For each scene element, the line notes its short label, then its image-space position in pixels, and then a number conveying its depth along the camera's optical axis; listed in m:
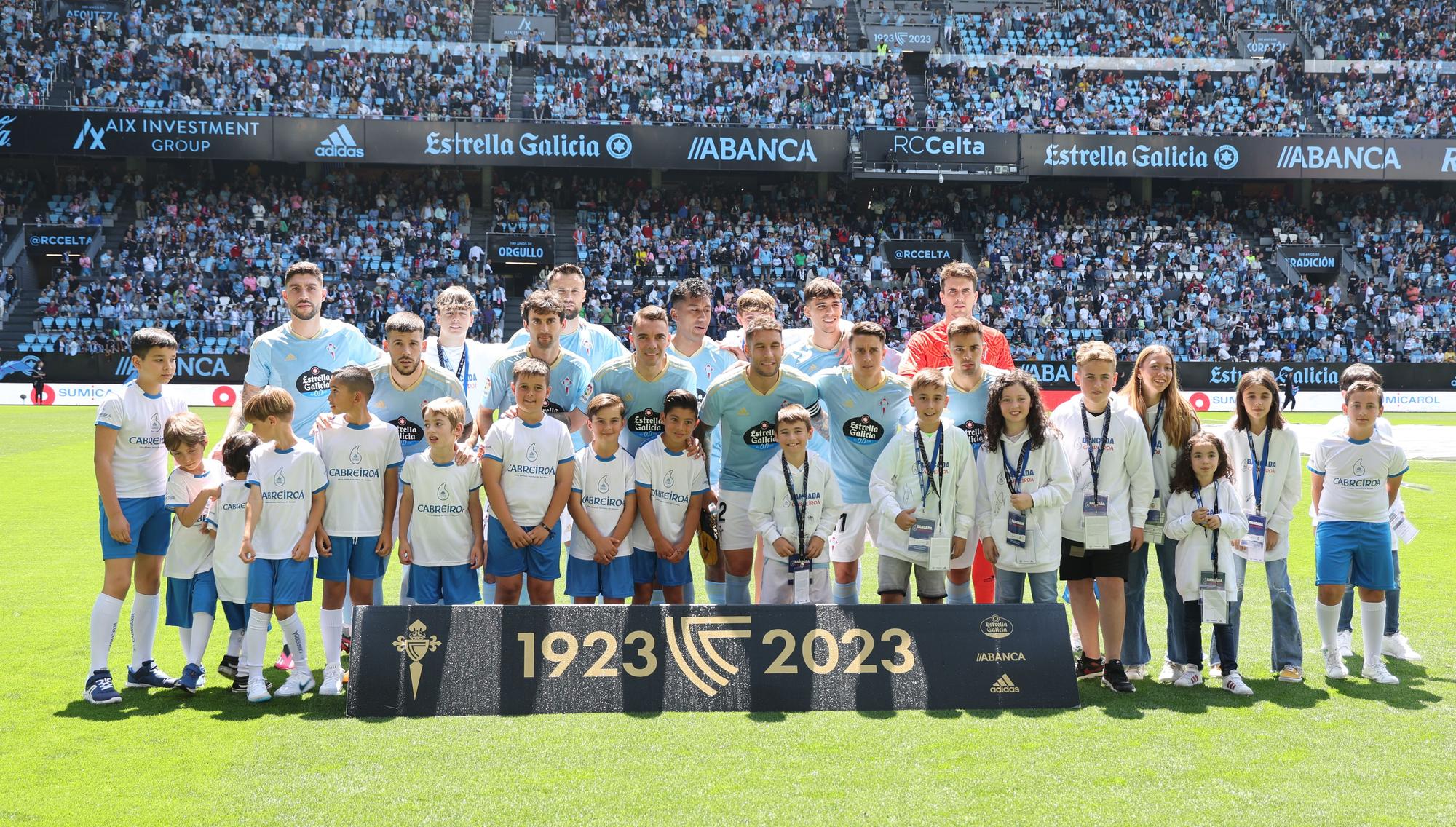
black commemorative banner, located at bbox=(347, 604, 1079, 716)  5.50
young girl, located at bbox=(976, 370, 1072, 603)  5.97
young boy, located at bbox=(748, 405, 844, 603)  6.12
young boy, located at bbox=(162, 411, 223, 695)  6.00
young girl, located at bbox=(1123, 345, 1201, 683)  6.23
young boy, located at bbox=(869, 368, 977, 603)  6.10
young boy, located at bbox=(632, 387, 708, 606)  6.38
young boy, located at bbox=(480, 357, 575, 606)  6.24
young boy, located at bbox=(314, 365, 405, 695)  6.14
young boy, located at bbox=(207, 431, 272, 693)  5.97
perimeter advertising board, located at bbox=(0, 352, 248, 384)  28.30
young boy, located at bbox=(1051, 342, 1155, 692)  6.03
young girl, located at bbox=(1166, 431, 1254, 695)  6.04
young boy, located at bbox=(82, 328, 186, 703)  5.93
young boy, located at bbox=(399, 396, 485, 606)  6.16
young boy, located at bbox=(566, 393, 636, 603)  6.38
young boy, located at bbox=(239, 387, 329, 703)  5.85
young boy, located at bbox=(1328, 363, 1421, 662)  6.64
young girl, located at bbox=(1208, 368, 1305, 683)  6.26
